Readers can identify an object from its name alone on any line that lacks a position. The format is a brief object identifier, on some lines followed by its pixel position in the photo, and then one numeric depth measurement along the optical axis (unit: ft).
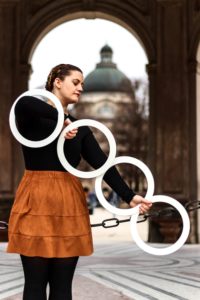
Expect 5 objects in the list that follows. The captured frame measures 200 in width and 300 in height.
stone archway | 44.91
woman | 10.27
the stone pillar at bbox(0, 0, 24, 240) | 45.09
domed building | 372.79
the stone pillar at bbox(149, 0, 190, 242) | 44.68
